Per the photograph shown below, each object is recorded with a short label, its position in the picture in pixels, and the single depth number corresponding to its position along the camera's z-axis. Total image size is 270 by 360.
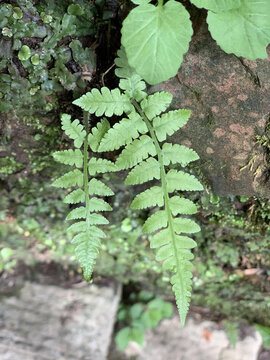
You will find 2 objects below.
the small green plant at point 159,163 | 0.43
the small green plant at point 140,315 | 0.65
